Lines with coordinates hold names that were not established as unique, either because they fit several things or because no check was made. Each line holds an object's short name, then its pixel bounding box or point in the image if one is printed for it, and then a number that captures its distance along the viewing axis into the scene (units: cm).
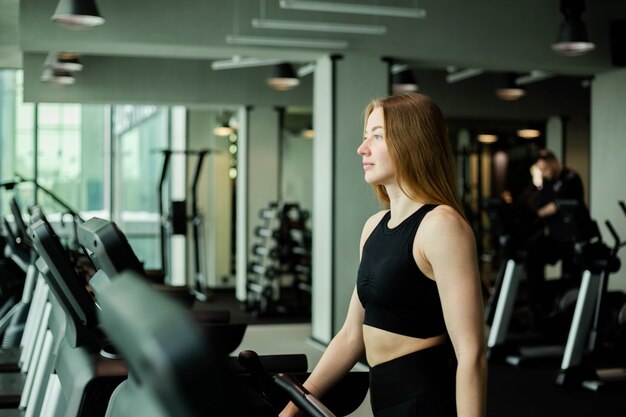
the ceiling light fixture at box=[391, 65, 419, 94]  950
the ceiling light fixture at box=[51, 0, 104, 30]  548
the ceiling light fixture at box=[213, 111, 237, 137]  1277
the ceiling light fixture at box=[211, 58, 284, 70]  894
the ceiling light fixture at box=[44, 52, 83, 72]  855
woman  164
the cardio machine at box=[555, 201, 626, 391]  577
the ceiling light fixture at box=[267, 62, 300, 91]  878
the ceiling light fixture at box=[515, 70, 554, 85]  1016
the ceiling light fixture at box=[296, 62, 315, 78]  969
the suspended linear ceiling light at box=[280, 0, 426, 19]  592
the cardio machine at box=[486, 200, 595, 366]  596
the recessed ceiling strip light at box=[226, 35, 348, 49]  677
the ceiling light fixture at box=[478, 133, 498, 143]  1446
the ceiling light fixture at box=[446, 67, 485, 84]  1024
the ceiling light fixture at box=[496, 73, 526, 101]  1005
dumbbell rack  990
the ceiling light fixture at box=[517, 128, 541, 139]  1460
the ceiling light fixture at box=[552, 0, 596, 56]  666
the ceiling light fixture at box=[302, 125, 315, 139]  1338
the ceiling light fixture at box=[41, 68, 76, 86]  935
